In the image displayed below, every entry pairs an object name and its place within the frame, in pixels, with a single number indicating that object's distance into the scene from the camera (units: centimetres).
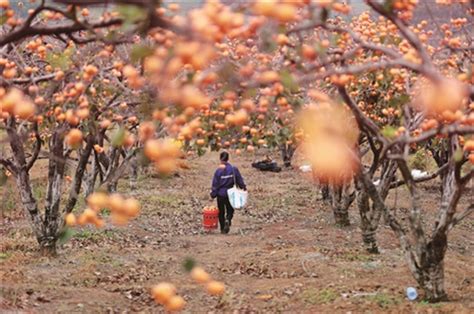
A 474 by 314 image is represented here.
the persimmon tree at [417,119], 842
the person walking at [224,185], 2737
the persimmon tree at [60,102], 828
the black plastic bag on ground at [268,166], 5359
